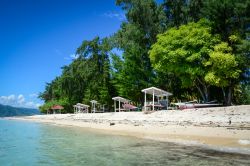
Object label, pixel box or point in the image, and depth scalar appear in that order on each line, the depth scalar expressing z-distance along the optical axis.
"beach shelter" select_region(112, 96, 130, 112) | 26.12
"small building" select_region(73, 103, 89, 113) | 35.69
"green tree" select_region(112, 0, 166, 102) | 24.06
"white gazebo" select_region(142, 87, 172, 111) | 20.53
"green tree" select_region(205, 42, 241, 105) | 18.52
